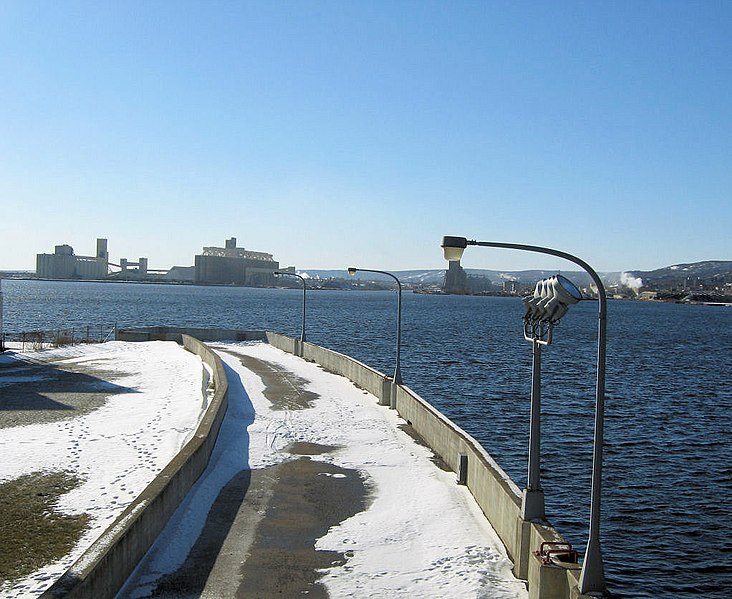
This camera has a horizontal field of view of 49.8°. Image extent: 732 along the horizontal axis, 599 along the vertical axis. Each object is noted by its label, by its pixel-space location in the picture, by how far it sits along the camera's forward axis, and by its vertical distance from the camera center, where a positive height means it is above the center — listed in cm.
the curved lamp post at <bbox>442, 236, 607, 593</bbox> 977 -233
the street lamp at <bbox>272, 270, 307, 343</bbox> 4715 +44
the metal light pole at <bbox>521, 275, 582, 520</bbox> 1155 -65
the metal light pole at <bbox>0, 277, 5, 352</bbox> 4626 -383
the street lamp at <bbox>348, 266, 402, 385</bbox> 2725 -276
